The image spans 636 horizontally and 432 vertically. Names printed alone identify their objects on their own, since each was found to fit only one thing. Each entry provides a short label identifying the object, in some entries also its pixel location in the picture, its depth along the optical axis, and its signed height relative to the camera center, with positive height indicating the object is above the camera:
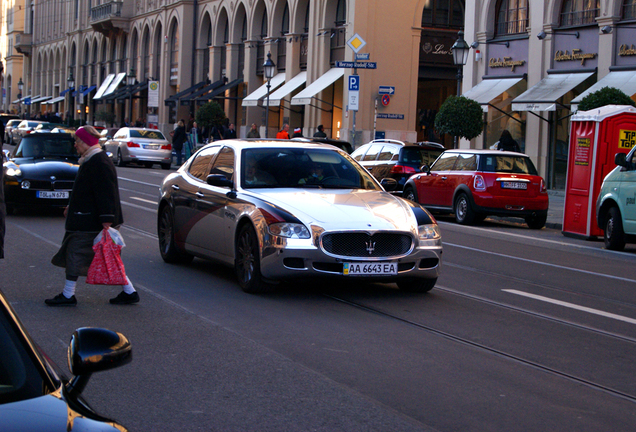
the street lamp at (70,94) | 74.00 +3.08
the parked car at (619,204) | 14.13 -0.84
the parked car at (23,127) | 46.42 -0.08
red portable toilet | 16.14 -0.03
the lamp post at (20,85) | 97.74 +4.62
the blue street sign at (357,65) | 25.89 +2.26
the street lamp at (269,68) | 35.09 +2.73
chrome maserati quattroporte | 8.04 -0.78
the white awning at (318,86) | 37.47 +2.31
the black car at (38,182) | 15.11 -0.95
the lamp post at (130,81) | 61.34 +3.59
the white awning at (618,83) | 22.78 +1.87
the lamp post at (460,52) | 24.11 +2.57
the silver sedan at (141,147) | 34.96 -0.65
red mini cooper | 18.02 -0.81
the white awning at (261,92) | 43.06 +2.21
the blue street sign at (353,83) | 25.13 +1.65
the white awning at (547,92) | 25.28 +1.71
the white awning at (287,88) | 40.33 +2.31
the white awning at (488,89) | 28.61 +1.92
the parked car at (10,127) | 51.98 -0.12
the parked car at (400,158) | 21.83 -0.38
